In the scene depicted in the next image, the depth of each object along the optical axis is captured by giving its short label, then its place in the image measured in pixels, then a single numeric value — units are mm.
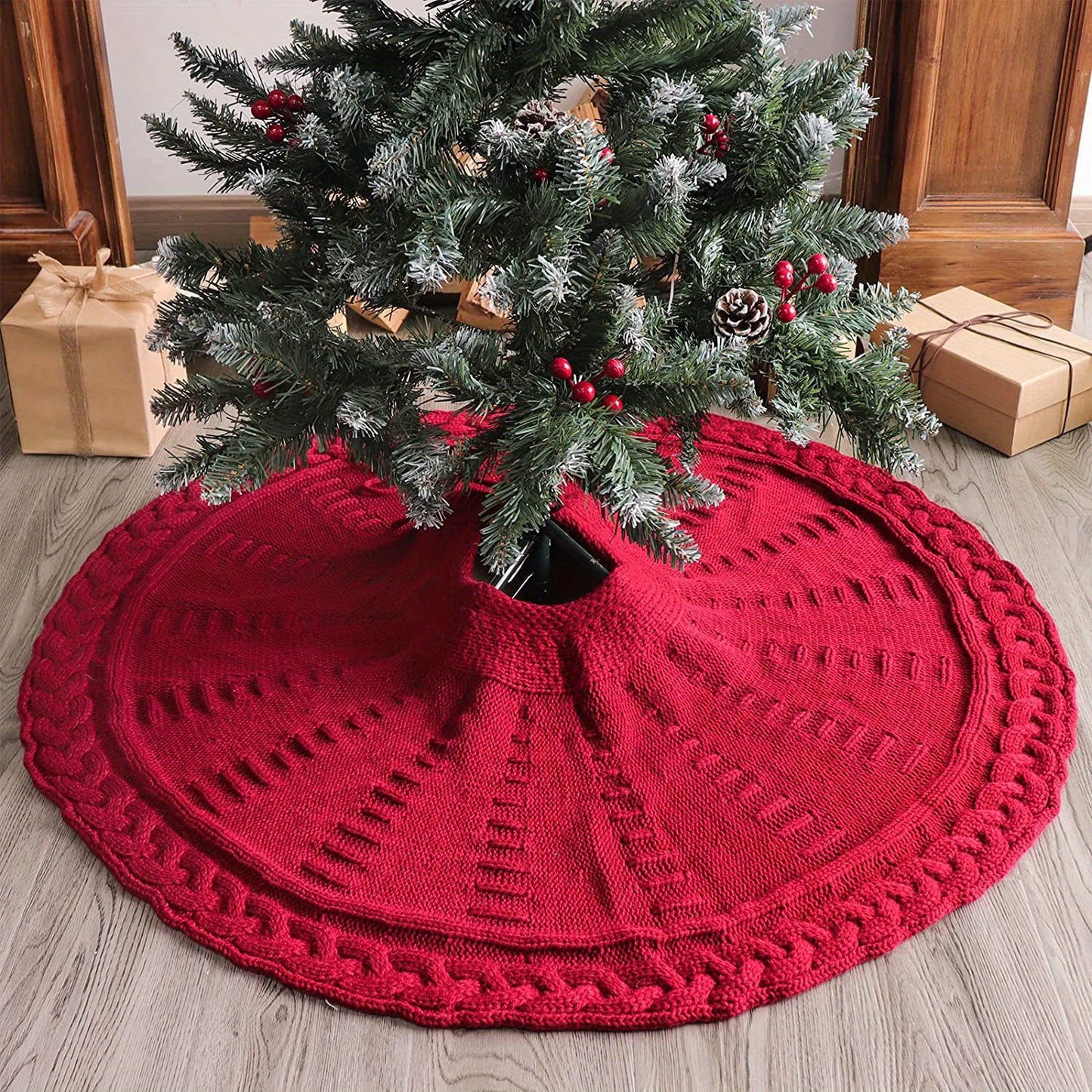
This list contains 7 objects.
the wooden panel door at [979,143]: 2139
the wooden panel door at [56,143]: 2209
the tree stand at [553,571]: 1579
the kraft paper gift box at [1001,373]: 2004
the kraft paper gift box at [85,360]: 1954
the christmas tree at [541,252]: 1284
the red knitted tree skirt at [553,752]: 1256
